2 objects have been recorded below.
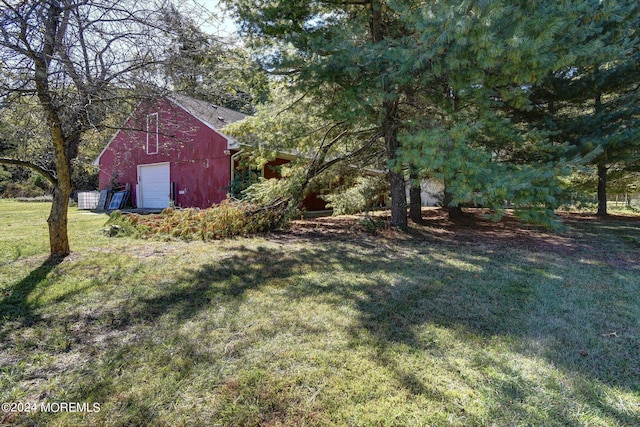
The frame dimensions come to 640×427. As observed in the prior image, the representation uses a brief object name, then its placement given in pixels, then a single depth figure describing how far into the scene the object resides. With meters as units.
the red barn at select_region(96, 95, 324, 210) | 11.68
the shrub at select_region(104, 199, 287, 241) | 6.77
